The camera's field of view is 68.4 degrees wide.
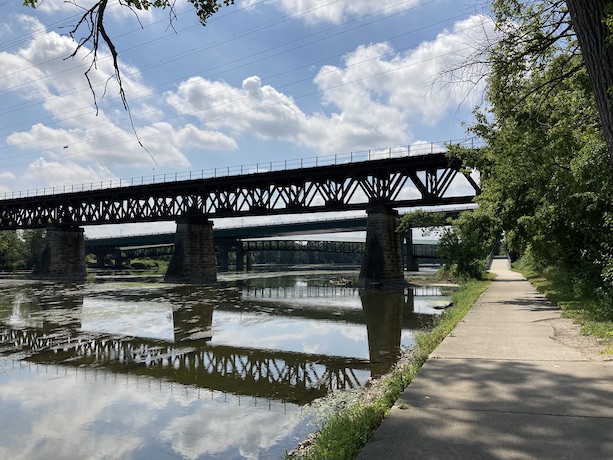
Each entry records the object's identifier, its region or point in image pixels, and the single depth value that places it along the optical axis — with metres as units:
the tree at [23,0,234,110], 5.43
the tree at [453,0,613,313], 10.71
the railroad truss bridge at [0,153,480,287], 44.25
